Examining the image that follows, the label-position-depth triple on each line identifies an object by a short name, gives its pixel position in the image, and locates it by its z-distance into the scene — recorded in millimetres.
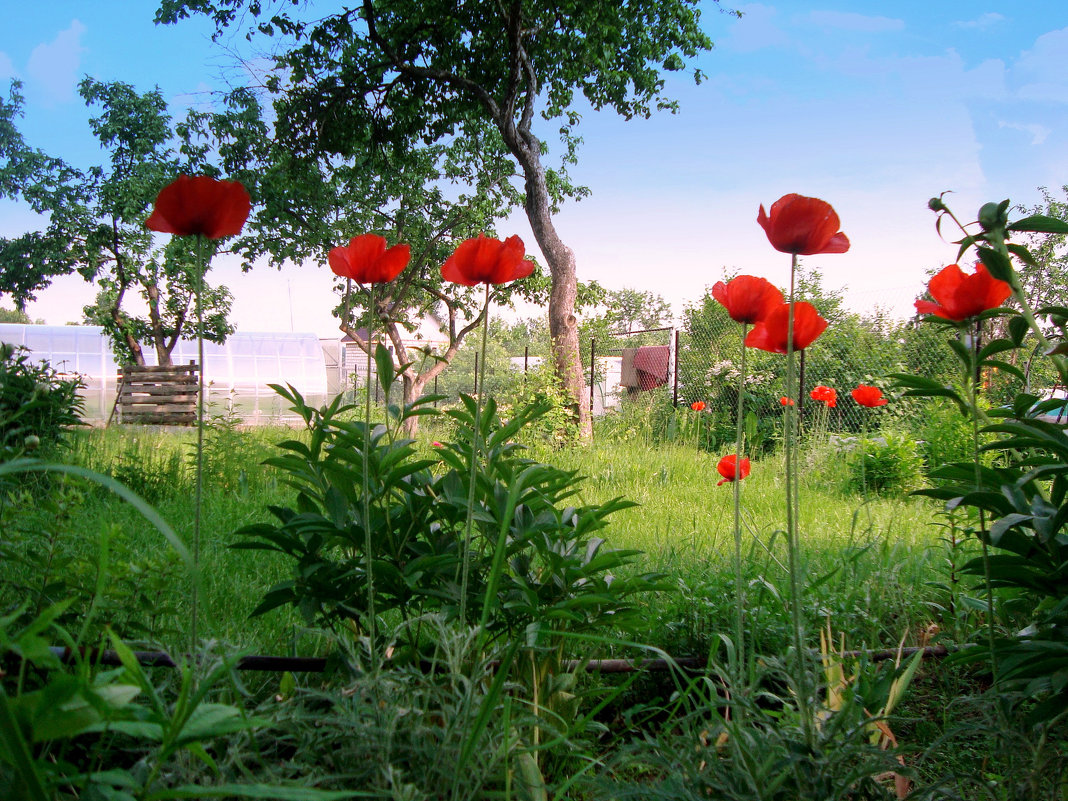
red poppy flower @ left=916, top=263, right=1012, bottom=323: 938
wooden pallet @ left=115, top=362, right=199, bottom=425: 12727
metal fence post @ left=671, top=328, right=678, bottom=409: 9609
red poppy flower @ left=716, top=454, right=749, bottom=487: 1511
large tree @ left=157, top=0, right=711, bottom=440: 8547
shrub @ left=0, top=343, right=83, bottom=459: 3547
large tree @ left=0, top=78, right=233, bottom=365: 13016
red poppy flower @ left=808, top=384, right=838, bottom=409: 3863
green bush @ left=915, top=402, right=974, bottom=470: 4566
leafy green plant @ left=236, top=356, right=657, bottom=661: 1062
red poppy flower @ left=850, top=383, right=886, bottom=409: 2861
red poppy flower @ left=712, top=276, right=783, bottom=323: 1012
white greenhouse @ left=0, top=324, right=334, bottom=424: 16312
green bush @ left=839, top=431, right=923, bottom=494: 4621
